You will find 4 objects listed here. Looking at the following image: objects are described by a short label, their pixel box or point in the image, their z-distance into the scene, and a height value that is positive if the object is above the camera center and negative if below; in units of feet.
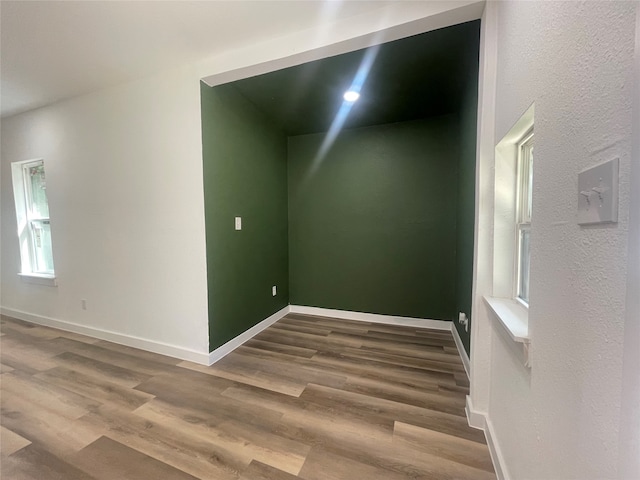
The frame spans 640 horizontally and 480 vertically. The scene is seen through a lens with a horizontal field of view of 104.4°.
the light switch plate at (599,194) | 1.65 +0.21
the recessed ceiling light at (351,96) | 7.59 +4.06
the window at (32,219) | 10.60 +0.44
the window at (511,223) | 4.21 +0.02
